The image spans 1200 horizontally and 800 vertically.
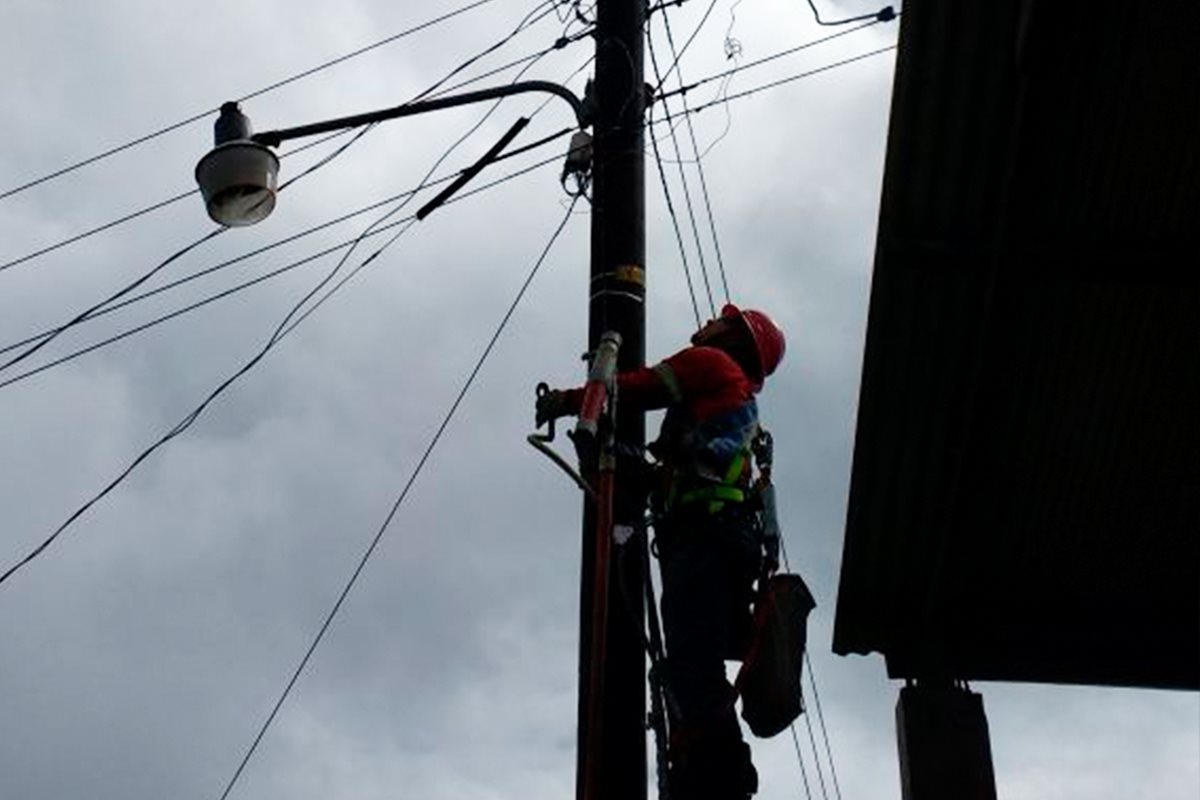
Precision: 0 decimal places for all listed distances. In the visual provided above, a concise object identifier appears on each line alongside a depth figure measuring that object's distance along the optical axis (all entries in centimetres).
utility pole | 498
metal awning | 509
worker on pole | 493
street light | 687
